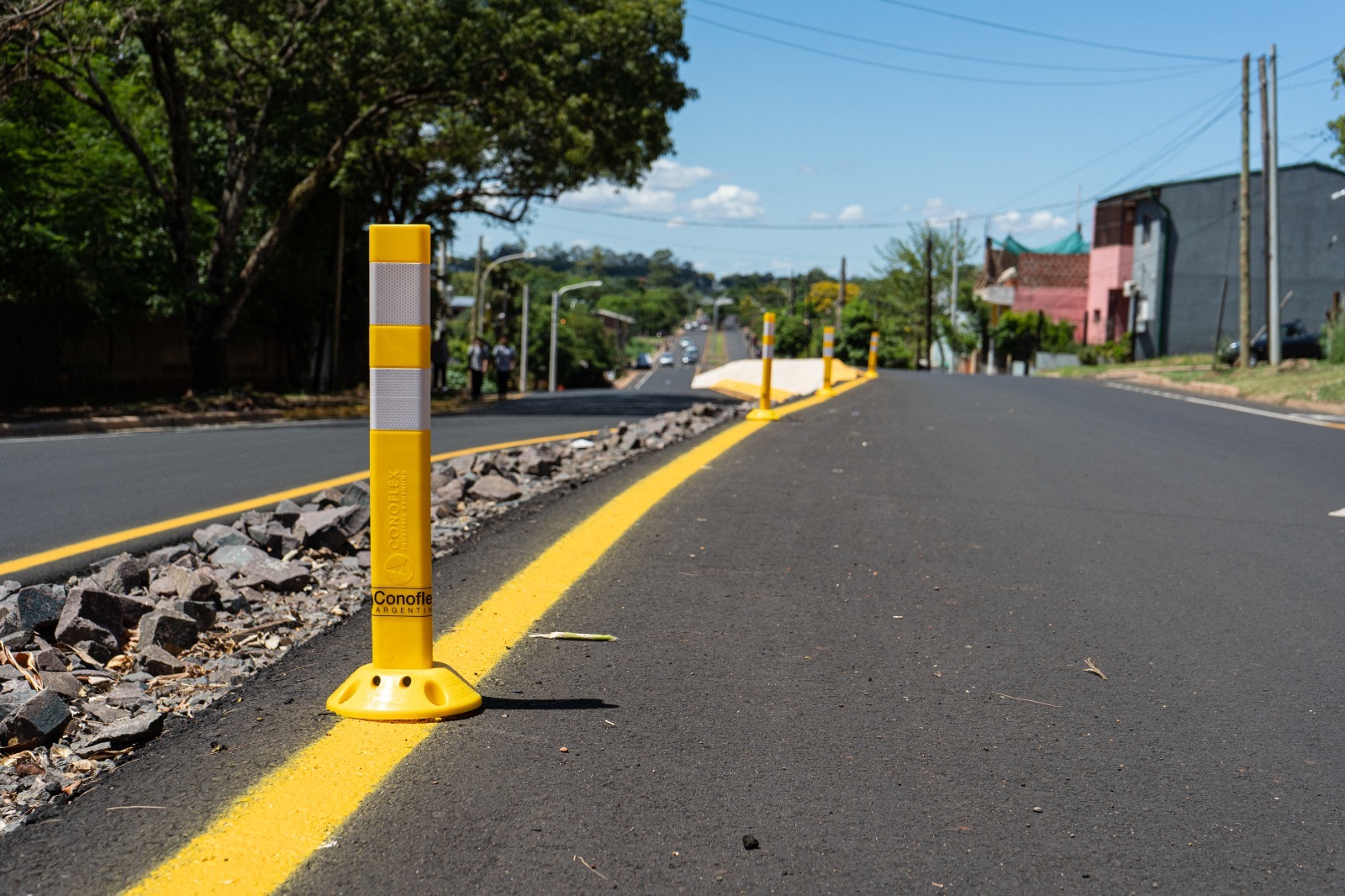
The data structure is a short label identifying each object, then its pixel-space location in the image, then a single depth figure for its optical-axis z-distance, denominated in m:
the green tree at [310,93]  16.81
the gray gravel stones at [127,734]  2.60
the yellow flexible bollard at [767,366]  11.27
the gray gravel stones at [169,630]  3.56
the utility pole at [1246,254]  29.45
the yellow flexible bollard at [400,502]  2.81
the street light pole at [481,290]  49.75
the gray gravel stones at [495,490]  6.49
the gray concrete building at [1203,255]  45.38
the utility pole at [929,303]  73.56
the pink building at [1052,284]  69.50
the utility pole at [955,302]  69.44
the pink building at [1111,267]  53.53
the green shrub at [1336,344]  24.97
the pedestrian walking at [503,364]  28.08
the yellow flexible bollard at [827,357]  16.78
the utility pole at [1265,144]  28.33
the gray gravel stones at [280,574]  4.39
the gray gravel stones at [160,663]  3.35
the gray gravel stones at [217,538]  5.21
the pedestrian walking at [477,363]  27.44
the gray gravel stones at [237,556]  4.82
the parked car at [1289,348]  35.50
